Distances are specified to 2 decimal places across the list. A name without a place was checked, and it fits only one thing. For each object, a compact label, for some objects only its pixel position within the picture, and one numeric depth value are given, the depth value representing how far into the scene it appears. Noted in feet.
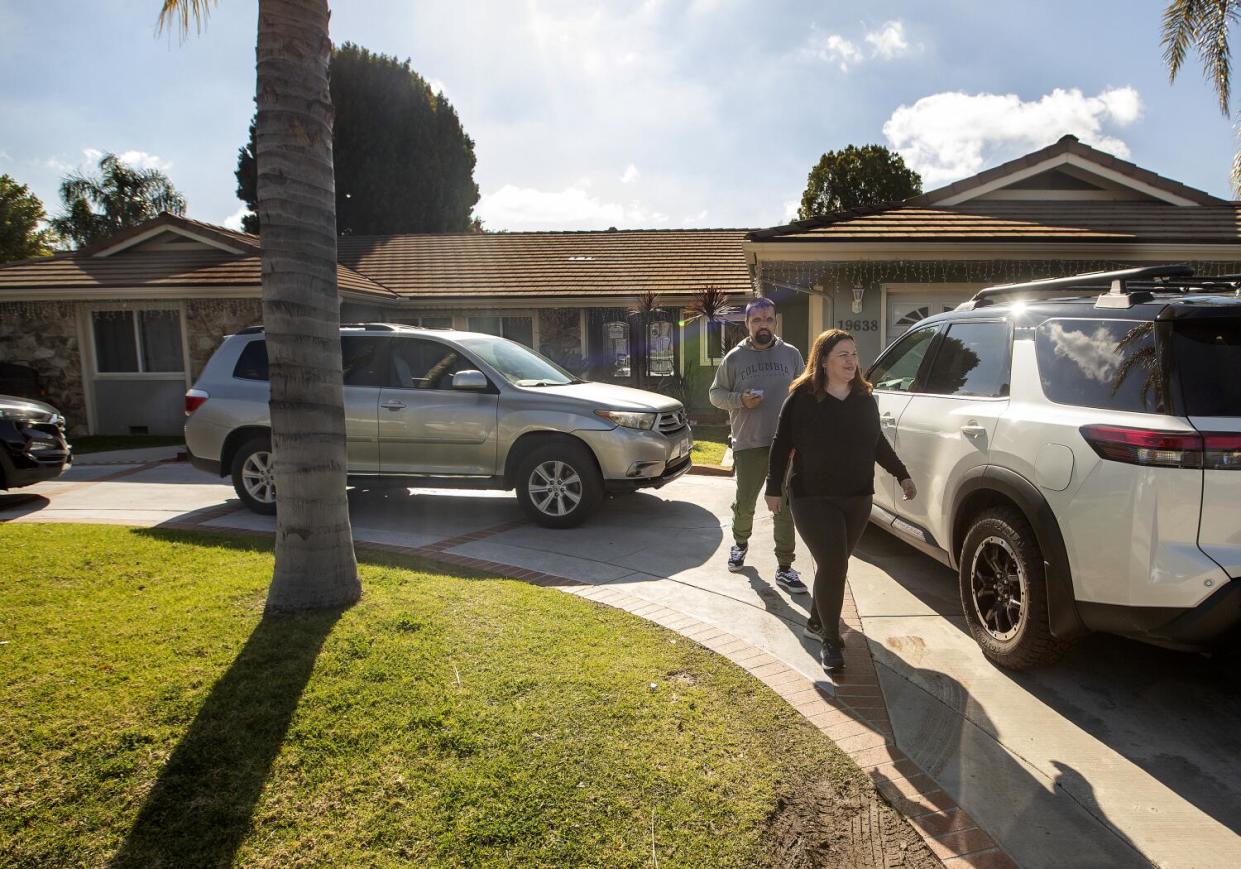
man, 16.29
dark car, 25.12
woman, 11.94
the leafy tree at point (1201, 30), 43.50
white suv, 9.29
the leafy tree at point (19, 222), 105.19
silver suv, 21.90
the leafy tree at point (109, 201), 126.11
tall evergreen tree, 103.71
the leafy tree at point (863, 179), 120.57
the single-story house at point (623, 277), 35.09
